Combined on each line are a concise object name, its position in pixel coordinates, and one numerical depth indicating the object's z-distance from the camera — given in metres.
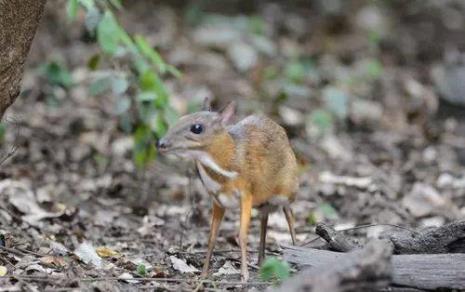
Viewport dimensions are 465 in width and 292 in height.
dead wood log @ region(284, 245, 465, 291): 9.25
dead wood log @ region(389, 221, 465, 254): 10.09
